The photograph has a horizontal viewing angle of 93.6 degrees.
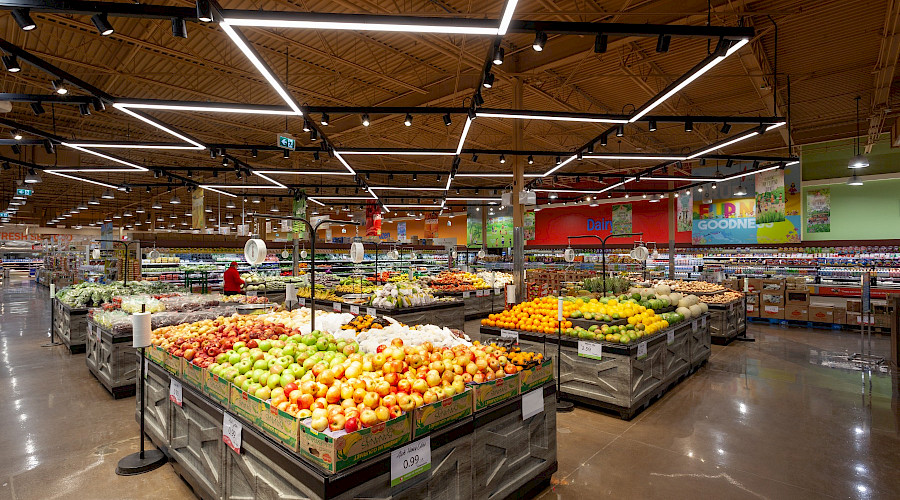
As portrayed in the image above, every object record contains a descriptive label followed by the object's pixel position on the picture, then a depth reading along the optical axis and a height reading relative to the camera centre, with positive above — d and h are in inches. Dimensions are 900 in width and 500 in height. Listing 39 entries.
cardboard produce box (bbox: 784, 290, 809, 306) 416.0 -47.9
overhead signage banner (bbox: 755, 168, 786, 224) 395.0 +56.3
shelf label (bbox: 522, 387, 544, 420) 117.8 -43.5
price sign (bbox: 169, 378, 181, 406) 132.2 -44.2
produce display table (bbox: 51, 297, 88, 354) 297.4 -54.1
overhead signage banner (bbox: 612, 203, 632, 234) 716.7 +53.4
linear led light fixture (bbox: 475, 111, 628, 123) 237.6 +76.3
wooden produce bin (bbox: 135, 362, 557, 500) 81.0 -49.4
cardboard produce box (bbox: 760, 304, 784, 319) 429.4 -63.9
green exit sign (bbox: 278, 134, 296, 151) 301.3 +79.0
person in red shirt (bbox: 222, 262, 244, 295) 387.5 -27.5
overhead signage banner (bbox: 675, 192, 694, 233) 561.3 +51.5
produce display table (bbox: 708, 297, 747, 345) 332.8 -58.4
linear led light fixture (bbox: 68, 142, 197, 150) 295.1 +77.0
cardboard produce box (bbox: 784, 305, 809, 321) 414.3 -62.8
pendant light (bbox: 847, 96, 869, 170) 334.4 +69.3
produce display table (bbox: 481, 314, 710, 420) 181.9 -55.6
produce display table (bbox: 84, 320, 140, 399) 209.2 -55.9
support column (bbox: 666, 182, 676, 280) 601.9 +37.6
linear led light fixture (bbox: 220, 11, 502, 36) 146.9 +80.5
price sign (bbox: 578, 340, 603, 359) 187.0 -44.6
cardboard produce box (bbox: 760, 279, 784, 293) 430.9 -37.4
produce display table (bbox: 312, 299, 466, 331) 307.1 -47.9
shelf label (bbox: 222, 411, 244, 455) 98.5 -43.1
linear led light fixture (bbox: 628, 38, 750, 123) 172.9 +80.4
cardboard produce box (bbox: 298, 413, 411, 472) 75.8 -36.2
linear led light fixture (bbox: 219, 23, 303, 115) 155.1 +81.1
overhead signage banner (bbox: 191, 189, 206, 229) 471.3 +48.8
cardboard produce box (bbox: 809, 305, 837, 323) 400.8 -62.0
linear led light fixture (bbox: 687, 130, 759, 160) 273.1 +73.8
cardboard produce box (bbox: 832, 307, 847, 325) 393.4 -62.1
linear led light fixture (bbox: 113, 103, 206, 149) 227.1 +77.4
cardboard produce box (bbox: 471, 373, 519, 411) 105.0 -36.5
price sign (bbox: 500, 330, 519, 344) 213.8 -42.6
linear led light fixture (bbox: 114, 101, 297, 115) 213.8 +76.8
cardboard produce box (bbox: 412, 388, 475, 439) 89.4 -36.2
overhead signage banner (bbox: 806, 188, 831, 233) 517.9 +47.6
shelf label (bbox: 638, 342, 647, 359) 186.3 -44.5
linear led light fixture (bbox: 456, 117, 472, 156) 263.7 +80.2
